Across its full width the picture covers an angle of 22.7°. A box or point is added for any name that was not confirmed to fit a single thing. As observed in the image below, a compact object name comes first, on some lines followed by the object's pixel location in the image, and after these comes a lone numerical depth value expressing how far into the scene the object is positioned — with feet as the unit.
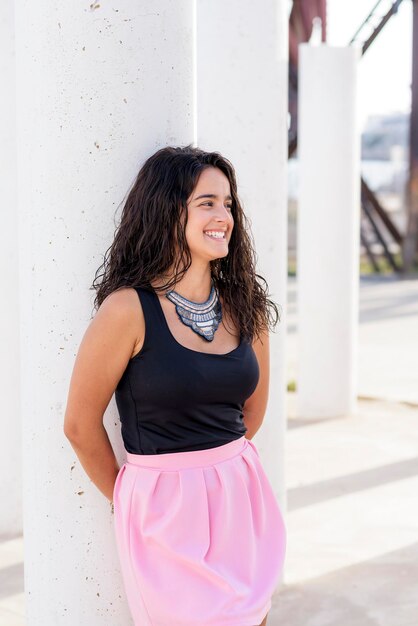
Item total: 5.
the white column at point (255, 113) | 15.10
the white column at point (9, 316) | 17.99
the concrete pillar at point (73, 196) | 9.44
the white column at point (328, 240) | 28.58
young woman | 8.88
